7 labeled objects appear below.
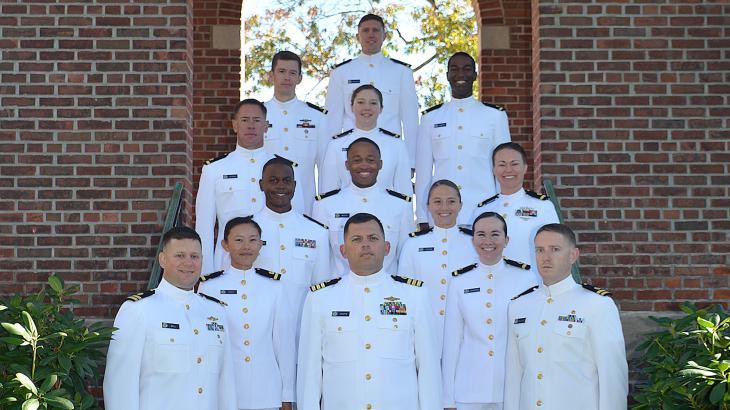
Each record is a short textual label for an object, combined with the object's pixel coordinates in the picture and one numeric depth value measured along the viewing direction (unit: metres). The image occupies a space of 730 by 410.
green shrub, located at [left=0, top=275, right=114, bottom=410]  5.77
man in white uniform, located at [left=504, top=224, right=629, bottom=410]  6.02
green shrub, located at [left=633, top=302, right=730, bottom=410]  6.01
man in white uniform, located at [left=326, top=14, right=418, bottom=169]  8.98
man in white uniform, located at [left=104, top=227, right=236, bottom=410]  5.99
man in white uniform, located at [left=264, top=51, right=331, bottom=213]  8.59
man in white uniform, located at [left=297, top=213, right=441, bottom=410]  6.04
